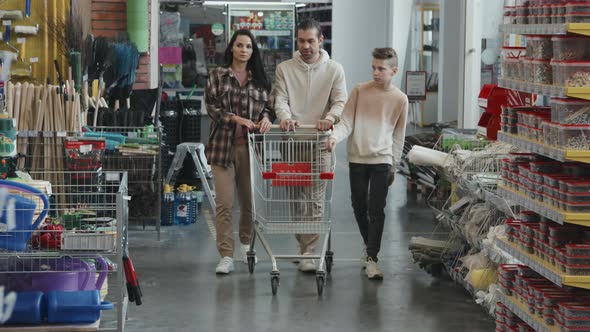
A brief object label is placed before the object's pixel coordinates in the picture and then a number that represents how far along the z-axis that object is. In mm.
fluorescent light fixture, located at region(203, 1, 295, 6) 20562
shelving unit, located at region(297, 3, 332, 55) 20266
